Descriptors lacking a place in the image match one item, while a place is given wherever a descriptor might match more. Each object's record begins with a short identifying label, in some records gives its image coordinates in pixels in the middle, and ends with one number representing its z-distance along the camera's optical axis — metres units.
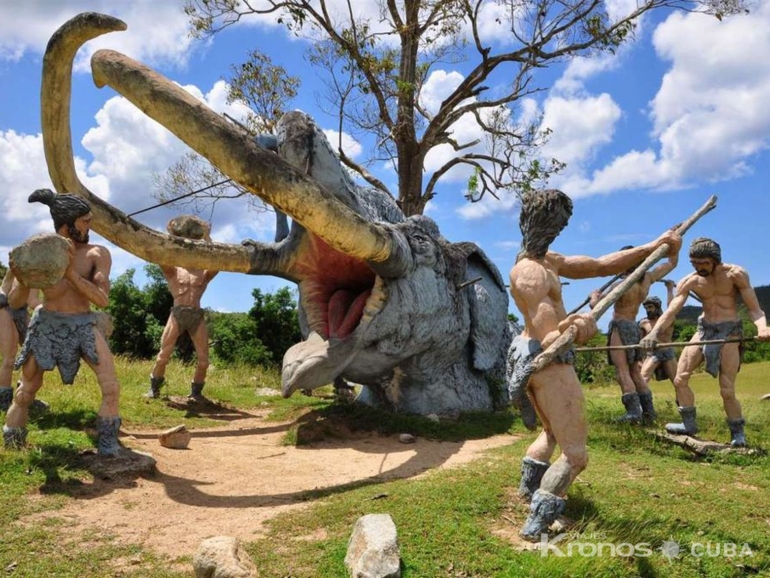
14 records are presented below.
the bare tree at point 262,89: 13.16
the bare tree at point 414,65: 12.82
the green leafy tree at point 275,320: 11.38
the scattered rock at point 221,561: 2.75
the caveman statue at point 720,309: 5.51
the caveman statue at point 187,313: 7.50
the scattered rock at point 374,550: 2.74
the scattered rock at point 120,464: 4.29
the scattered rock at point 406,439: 5.69
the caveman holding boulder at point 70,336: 4.43
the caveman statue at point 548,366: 3.25
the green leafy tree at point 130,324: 12.18
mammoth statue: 4.10
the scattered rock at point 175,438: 5.25
